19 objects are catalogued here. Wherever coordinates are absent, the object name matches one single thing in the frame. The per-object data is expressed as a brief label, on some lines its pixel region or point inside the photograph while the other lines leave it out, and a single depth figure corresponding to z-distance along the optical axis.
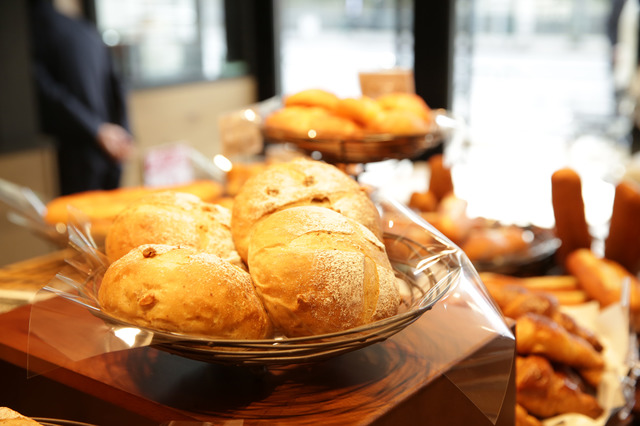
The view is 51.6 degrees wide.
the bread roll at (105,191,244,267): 0.76
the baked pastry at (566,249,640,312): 1.49
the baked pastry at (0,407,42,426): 0.59
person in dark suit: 3.37
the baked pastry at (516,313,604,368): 1.17
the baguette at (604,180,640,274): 1.66
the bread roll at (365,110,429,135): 1.41
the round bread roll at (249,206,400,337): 0.65
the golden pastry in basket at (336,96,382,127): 1.49
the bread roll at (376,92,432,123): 1.53
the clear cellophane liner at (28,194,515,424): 0.73
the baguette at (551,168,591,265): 1.71
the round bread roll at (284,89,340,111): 1.56
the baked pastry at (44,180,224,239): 1.62
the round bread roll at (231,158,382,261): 0.77
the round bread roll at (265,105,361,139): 1.42
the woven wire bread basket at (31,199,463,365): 0.62
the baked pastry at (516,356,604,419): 1.12
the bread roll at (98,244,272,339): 0.64
